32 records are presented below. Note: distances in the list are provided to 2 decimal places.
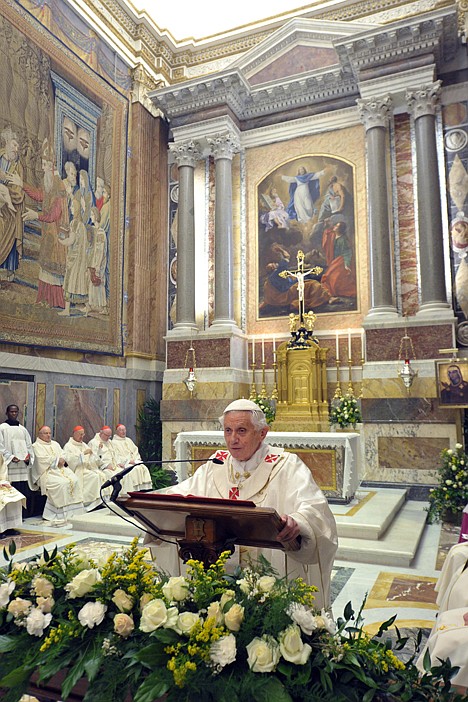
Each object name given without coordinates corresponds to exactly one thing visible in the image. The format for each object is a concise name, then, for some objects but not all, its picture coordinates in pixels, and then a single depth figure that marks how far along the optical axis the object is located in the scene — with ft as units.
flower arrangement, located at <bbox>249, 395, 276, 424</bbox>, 36.35
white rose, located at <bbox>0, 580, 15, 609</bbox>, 6.54
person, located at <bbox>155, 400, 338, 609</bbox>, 9.37
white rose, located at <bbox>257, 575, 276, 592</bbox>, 5.85
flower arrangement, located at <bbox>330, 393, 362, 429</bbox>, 33.83
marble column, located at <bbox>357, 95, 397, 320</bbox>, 36.22
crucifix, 37.68
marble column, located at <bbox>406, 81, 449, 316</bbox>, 35.14
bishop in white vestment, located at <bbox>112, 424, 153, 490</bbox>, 32.28
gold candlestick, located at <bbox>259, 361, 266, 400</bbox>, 38.29
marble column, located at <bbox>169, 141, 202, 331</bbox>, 42.24
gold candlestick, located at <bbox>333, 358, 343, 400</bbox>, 36.32
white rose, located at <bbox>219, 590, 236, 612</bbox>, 5.68
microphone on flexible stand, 8.15
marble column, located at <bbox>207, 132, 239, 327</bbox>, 40.98
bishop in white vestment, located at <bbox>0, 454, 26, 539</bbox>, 24.43
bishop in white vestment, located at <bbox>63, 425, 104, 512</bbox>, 29.76
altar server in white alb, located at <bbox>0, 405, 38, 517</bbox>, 27.55
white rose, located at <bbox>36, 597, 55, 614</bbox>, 6.30
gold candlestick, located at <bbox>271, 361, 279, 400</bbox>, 37.19
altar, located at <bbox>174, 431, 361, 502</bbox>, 27.35
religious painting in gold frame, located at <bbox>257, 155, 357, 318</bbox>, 39.52
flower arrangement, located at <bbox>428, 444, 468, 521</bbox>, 24.57
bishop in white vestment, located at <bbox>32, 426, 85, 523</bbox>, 27.91
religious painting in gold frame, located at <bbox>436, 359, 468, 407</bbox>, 29.55
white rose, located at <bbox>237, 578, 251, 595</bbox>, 5.87
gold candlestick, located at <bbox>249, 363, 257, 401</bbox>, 38.37
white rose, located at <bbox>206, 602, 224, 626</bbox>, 5.49
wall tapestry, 32.09
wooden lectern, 7.22
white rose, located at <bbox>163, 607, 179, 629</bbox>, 5.48
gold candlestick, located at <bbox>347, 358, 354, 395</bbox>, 36.47
